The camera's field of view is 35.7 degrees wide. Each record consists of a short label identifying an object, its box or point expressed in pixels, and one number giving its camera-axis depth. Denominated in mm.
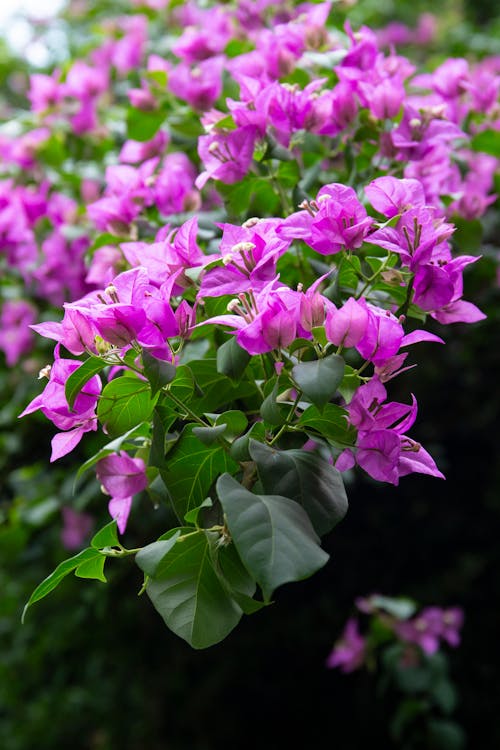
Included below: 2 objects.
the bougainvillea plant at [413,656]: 1879
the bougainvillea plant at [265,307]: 645
